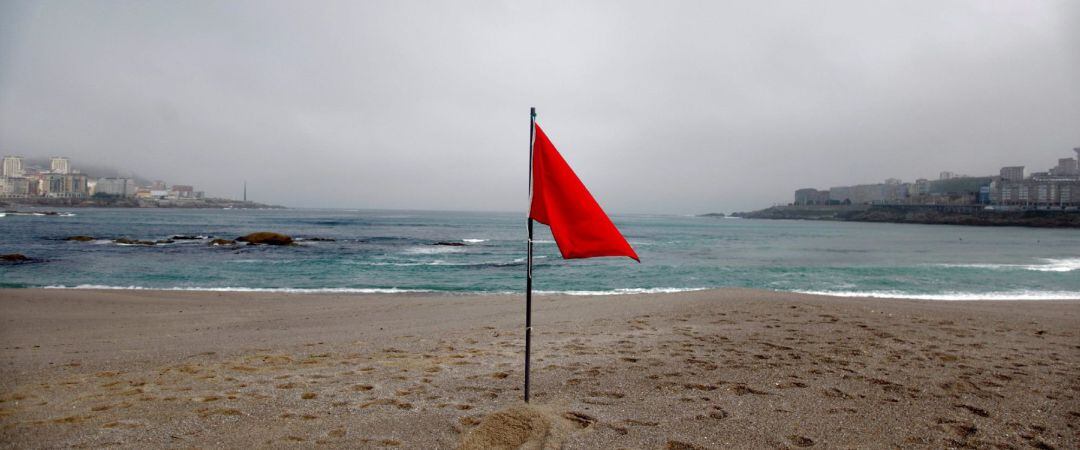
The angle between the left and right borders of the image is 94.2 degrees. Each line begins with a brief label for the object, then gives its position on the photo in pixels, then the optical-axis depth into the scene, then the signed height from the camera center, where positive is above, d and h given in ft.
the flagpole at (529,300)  14.15 -2.55
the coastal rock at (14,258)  77.41 -9.01
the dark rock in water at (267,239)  119.34 -7.85
